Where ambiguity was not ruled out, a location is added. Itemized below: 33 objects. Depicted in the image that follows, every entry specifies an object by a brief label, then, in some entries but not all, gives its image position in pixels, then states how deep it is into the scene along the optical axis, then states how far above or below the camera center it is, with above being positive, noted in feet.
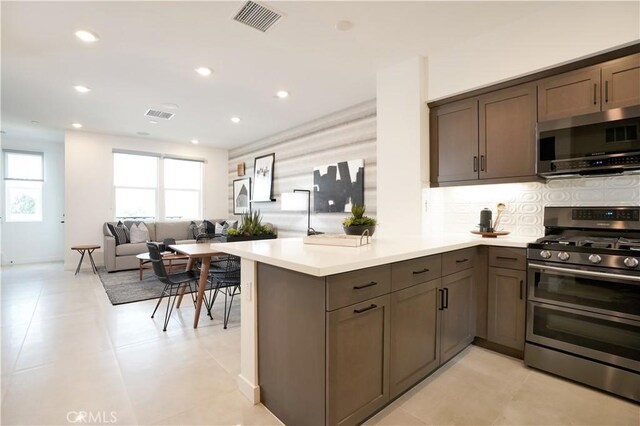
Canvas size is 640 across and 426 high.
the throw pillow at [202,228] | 22.94 -1.24
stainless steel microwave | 6.81 +1.62
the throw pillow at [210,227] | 23.31 -1.20
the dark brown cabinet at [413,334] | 5.82 -2.52
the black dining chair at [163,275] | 10.23 -2.20
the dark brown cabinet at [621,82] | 6.86 +2.99
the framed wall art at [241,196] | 23.63 +1.27
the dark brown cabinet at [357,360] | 4.71 -2.46
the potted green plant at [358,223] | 7.42 -0.28
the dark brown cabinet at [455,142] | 9.57 +2.28
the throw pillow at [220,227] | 22.56 -1.19
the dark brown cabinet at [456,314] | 7.20 -2.59
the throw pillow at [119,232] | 19.36 -1.32
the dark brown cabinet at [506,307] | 7.80 -2.50
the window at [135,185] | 21.88 +1.98
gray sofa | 18.79 -2.27
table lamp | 17.04 +0.60
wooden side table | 18.07 -2.35
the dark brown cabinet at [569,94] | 7.45 +3.00
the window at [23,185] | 21.68 +1.93
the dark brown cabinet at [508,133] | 8.43 +2.28
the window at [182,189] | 23.90 +1.84
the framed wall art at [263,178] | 20.74 +2.41
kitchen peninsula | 4.75 -2.03
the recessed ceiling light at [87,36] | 8.77 +5.14
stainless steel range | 6.23 -2.01
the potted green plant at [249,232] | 13.14 -0.91
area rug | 13.52 -3.76
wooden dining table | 10.33 -1.71
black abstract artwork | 14.62 +1.29
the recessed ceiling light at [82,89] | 12.82 +5.22
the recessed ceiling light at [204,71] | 11.17 +5.22
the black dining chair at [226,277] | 10.44 -2.31
